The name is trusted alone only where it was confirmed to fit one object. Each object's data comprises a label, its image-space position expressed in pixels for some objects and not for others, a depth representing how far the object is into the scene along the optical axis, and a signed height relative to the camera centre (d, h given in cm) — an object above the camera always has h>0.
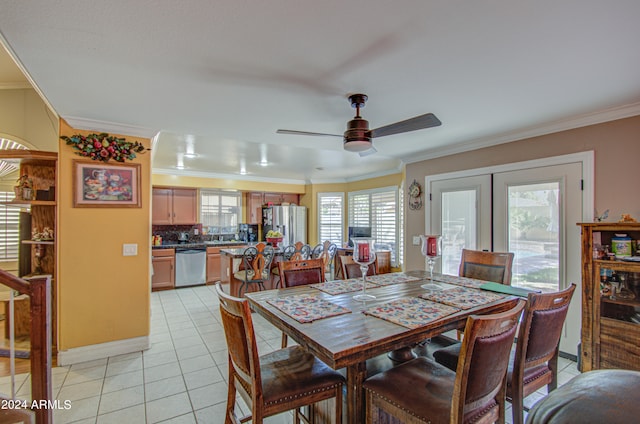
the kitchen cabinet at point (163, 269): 581 -110
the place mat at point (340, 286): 225 -58
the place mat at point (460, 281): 247 -59
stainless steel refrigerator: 730 -21
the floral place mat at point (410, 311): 158 -57
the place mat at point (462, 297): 190 -58
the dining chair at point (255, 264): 417 -73
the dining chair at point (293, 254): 460 -65
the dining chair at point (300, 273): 251 -52
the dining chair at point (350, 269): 294 -56
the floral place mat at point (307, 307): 166 -58
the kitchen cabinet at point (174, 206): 627 +17
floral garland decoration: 295 +69
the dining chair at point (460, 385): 119 -84
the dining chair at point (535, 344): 154 -72
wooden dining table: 129 -58
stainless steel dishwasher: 604 -111
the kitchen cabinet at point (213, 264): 639 -111
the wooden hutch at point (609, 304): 234 -76
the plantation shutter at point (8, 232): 432 -27
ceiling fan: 226 +65
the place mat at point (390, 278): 255 -59
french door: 294 -8
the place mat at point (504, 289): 215 -58
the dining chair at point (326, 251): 505 -69
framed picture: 300 +30
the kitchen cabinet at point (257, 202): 750 +30
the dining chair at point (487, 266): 270 -51
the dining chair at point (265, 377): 137 -87
